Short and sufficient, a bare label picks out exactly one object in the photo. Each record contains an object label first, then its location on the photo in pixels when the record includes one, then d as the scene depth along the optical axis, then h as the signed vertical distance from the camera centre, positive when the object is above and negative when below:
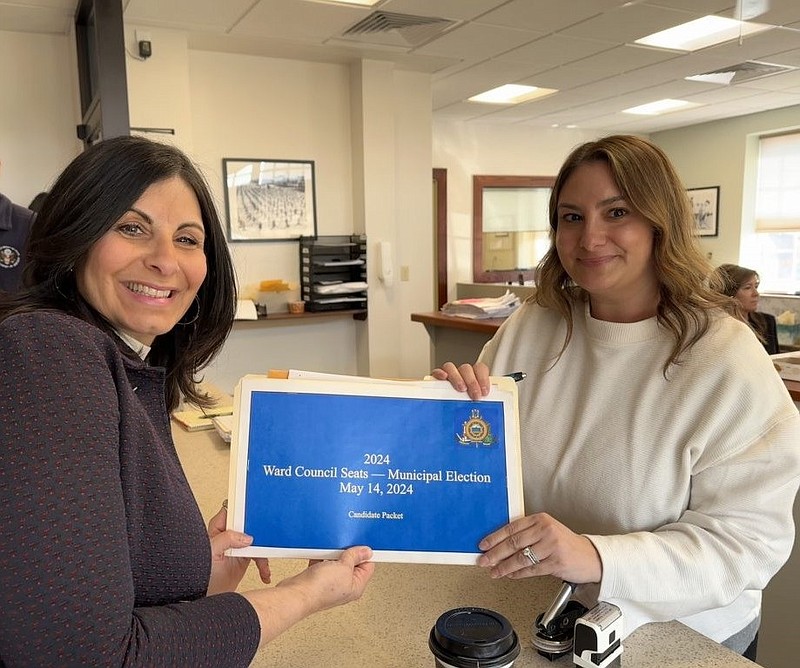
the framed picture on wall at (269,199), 4.40 +0.29
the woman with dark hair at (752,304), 3.54 -0.38
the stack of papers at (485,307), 3.76 -0.39
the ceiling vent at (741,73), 4.91 +1.23
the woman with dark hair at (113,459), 0.57 -0.20
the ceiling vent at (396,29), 3.68 +1.21
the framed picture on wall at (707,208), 7.18 +0.29
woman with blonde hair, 0.99 -0.33
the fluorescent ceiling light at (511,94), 5.58 +1.23
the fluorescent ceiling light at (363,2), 3.43 +1.22
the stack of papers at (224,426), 1.86 -0.52
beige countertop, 0.92 -0.58
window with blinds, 6.66 +0.15
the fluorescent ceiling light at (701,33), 3.98 +1.25
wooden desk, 3.59 -0.55
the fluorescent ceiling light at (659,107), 6.23 +1.22
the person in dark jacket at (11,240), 2.09 +0.02
